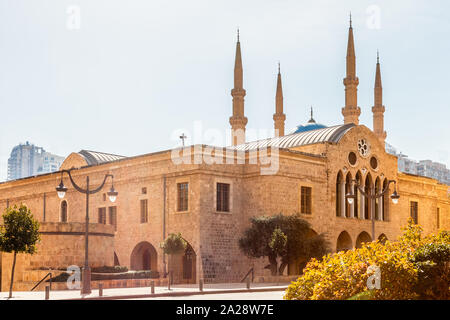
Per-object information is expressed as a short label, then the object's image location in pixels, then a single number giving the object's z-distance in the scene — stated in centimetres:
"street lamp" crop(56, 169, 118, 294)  2584
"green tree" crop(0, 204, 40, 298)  2767
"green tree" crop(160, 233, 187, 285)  3434
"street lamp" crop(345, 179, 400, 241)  2888
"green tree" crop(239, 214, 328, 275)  3625
